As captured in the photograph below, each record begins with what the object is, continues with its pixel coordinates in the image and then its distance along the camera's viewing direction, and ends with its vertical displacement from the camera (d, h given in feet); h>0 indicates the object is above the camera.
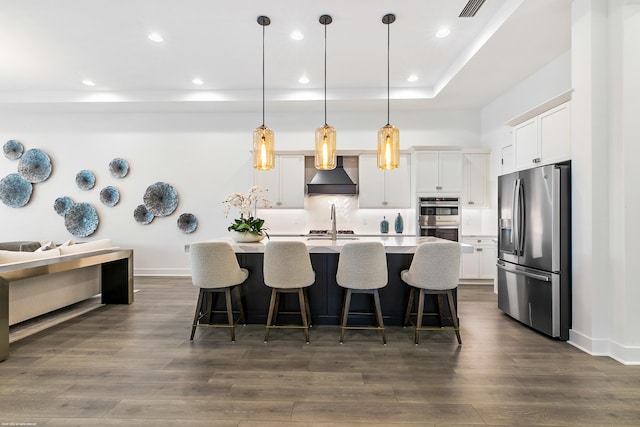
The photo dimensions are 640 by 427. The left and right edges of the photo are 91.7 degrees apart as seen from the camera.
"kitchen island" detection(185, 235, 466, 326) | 11.14 -2.88
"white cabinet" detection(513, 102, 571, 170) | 9.89 +2.69
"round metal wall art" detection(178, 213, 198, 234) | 19.99 -0.46
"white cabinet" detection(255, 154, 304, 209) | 19.07 +2.19
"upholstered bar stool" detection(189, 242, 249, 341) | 9.68 -1.70
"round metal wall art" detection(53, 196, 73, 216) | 20.24 +0.72
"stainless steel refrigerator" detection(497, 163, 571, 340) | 9.66 -1.10
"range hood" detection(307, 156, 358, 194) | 18.38 +1.92
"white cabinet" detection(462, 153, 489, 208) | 18.51 +2.16
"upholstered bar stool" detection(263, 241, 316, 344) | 9.56 -1.69
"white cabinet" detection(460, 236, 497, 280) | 17.46 -2.69
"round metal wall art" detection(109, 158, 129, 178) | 20.15 +3.17
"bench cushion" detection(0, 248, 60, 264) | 10.69 -1.46
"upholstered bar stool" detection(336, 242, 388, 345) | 9.46 -1.67
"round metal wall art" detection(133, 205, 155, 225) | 20.07 -0.01
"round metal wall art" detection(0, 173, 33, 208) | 20.17 +1.70
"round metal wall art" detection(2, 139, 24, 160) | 20.18 +4.37
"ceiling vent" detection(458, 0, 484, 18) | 10.34 +7.13
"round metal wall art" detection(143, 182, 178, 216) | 20.04 +0.96
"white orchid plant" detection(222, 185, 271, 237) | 11.47 -0.24
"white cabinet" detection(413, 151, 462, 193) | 18.16 +2.54
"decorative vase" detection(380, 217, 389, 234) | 19.17 -0.66
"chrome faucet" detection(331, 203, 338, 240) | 11.98 -0.47
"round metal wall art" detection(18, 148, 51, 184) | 20.13 +3.25
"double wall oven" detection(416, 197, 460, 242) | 17.95 -0.04
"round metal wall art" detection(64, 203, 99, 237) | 20.11 -0.26
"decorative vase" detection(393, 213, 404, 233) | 18.86 -0.53
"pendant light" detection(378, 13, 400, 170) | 10.48 +2.31
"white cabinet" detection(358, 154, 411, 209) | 18.95 +1.92
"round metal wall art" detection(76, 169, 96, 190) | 20.22 +2.35
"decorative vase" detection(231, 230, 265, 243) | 11.43 -0.78
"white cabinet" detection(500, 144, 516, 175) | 16.61 +3.04
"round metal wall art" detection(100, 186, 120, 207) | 20.17 +1.30
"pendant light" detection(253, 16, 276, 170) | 10.88 +2.38
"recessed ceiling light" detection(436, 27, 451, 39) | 12.05 +7.22
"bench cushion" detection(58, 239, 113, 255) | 13.17 -1.40
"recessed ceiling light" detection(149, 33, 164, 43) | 12.45 +7.26
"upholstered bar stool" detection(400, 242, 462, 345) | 9.36 -1.66
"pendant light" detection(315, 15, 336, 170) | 10.50 +2.33
